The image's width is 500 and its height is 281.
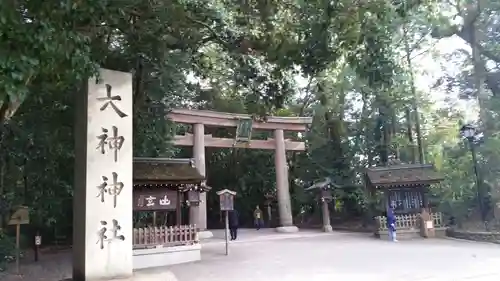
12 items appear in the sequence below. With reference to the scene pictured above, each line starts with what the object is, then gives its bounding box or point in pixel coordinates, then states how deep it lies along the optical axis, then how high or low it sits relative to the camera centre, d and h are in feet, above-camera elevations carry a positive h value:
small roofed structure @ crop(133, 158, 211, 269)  36.81 +0.66
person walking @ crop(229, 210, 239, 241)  57.32 -2.21
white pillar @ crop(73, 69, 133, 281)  26.53 +2.05
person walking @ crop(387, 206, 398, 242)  51.44 -3.15
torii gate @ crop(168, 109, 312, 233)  67.77 +11.34
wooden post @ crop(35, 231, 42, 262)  44.29 -2.79
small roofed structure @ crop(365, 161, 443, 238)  55.52 +1.07
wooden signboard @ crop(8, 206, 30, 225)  37.47 +0.03
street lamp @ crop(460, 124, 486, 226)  47.78 +6.22
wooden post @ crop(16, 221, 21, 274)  37.03 -3.26
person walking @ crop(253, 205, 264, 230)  79.66 -2.35
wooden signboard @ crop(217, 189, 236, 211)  41.65 +0.69
